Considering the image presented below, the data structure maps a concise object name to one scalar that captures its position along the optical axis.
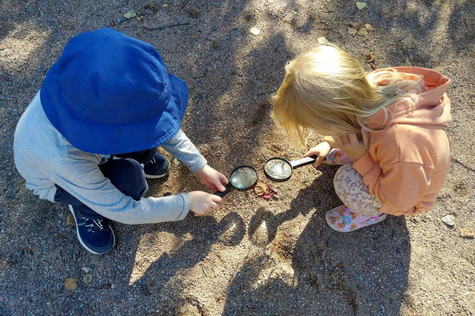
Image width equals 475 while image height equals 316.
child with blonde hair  1.57
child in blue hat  1.26
